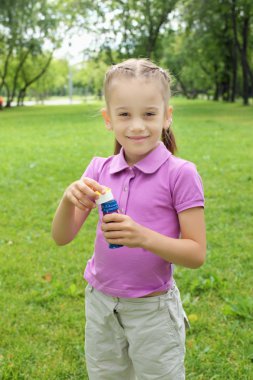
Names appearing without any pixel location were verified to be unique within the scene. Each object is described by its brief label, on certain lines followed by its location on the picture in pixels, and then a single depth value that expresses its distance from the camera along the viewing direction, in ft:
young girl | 5.68
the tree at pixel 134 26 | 104.73
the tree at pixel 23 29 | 112.88
